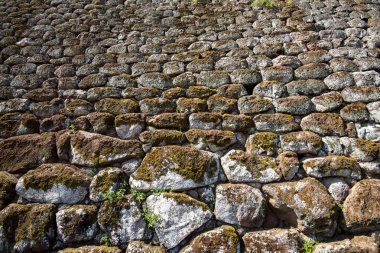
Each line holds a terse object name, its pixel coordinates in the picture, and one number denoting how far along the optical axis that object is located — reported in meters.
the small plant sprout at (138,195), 2.20
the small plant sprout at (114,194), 2.21
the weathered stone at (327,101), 2.59
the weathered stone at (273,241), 2.00
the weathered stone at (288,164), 2.25
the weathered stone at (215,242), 2.00
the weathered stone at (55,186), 2.24
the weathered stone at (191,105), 2.66
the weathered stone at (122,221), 2.10
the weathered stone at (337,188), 2.17
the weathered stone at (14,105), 2.76
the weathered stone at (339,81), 2.71
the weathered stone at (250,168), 2.24
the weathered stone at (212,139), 2.42
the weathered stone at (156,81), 2.88
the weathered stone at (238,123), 2.50
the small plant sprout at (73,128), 2.59
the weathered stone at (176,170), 2.24
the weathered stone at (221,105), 2.66
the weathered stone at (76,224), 2.10
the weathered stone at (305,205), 2.05
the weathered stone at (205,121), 2.54
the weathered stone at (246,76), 2.84
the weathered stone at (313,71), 2.81
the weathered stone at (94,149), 2.39
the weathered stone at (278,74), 2.83
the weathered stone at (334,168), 2.23
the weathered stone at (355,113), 2.50
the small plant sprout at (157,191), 2.21
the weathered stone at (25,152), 2.43
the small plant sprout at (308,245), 2.01
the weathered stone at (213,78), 2.86
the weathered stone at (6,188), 2.23
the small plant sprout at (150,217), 2.12
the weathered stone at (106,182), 2.23
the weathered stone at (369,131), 2.41
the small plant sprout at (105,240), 2.09
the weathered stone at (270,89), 2.71
